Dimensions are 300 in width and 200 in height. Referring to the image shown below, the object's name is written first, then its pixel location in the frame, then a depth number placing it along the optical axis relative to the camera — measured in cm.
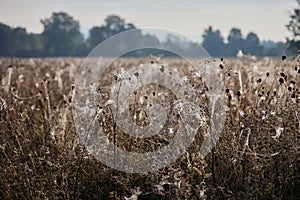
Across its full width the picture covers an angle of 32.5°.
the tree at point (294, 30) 4116
